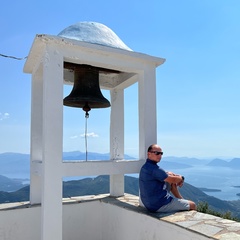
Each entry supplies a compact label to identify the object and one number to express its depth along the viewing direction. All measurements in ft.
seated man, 12.58
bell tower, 12.30
